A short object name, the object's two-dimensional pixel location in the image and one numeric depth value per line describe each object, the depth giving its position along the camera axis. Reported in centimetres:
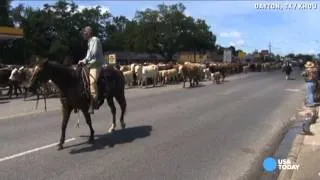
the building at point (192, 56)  11444
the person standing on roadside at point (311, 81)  1633
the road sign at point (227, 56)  9189
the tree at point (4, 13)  7762
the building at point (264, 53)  17606
